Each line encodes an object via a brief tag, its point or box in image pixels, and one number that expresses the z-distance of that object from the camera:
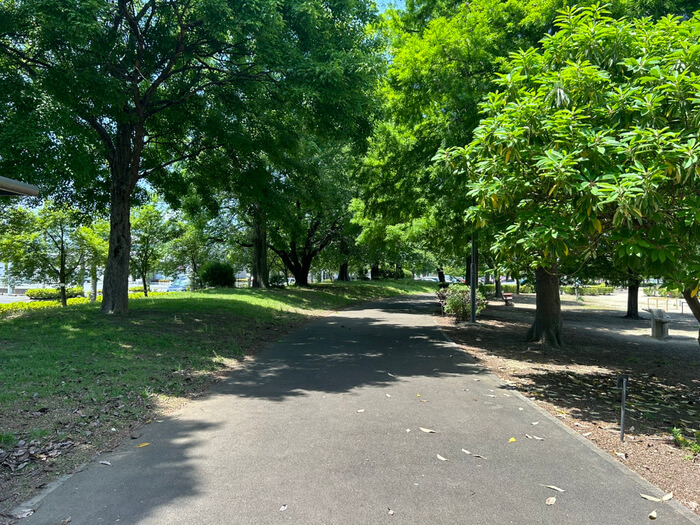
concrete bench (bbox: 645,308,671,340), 13.43
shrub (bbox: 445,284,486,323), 16.66
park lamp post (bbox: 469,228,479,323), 14.56
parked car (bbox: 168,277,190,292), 56.78
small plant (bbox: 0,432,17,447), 4.09
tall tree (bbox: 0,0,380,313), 8.39
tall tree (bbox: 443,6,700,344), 4.13
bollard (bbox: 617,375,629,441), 4.67
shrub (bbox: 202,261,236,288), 23.52
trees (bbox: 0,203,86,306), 19.78
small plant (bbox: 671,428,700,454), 4.48
